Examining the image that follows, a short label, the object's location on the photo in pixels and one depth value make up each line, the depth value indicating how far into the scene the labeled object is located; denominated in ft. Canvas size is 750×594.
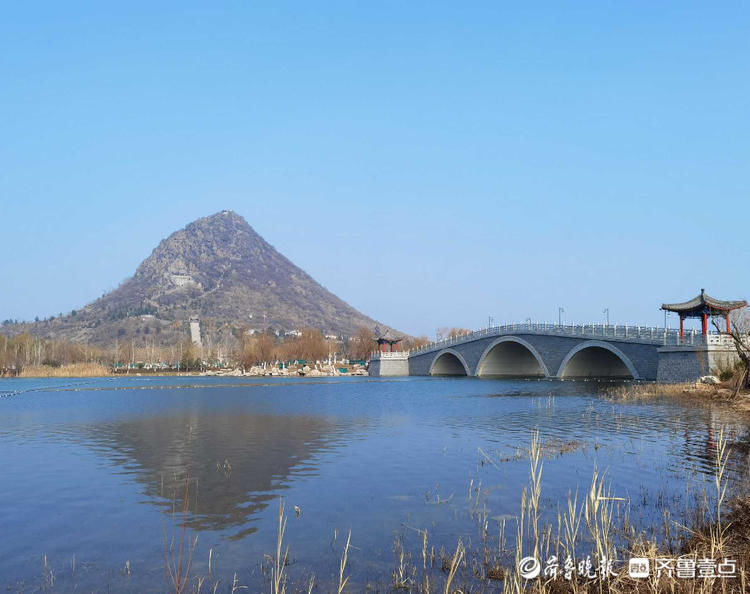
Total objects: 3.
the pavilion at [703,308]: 137.08
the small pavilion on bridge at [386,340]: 328.25
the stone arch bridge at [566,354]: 138.41
